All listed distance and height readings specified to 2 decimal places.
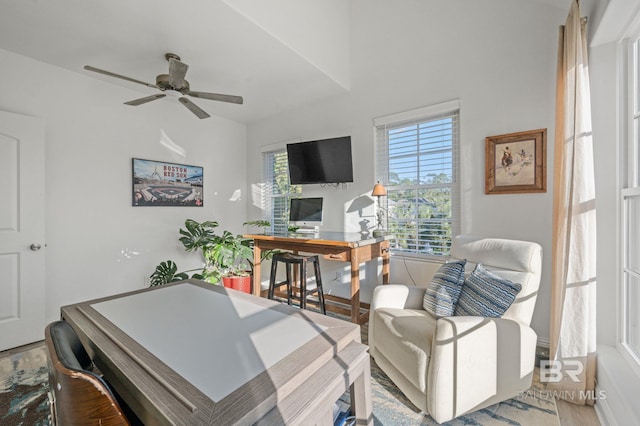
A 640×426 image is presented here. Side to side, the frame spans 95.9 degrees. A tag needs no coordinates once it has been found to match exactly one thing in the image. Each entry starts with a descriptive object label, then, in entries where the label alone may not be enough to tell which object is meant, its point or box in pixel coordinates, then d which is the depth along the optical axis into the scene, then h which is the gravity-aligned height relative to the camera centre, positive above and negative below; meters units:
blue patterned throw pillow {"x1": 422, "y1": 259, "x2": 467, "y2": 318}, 2.00 -0.56
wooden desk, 2.73 -0.37
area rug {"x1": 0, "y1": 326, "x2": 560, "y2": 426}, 1.63 -1.18
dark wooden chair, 0.68 -0.44
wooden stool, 2.76 -0.60
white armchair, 1.52 -0.79
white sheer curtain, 1.72 -0.18
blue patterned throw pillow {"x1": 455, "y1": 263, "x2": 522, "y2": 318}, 1.77 -0.53
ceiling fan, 2.31 +1.10
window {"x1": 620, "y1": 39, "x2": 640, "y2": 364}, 1.62 -0.06
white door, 2.55 -0.15
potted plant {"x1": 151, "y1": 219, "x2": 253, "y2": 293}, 3.42 -0.53
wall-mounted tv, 3.44 +0.64
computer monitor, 3.56 -0.01
